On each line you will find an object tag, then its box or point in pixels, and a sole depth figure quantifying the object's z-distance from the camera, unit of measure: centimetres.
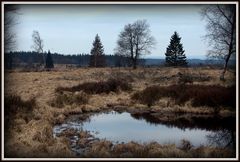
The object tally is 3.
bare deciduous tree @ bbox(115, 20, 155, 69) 5546
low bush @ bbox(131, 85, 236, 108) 1944
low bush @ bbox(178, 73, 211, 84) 3158
